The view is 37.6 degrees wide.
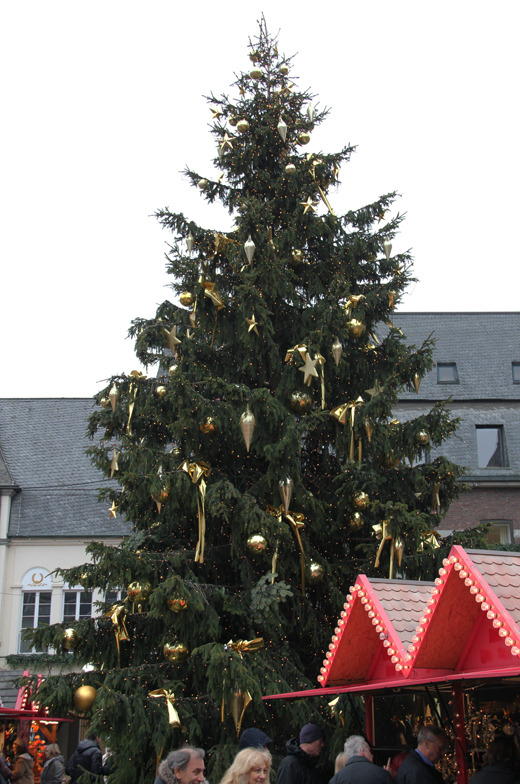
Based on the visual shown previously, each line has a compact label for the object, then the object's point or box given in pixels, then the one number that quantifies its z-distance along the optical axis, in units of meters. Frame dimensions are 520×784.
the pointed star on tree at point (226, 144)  12.66
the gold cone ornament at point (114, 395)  10.92
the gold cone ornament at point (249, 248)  11.19
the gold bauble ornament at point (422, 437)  10.82
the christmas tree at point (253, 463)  9.20
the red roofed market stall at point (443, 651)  6.38
